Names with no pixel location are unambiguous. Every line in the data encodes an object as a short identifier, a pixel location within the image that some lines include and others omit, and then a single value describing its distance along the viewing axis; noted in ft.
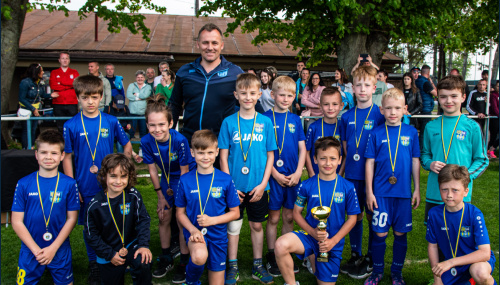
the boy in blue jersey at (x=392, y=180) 12.58
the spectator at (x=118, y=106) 32.20
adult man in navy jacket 13.32
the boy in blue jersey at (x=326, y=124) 13.88
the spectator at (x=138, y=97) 31.12
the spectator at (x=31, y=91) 28.71
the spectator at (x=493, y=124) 34.16
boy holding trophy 11.82
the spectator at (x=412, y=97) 32.60
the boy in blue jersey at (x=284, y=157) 13.80
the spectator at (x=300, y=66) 34.25
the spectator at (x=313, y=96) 29.43
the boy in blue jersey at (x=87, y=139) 13.26
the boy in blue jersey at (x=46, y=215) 11.60
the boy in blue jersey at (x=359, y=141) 13.57
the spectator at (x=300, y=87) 31.81
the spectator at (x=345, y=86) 25.00
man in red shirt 29.63
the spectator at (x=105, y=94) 29.15
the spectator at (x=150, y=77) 32.50
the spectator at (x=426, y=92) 33.69
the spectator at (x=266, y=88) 26.68
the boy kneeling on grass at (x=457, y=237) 10.72
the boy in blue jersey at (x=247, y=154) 12.82
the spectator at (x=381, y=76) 28.86
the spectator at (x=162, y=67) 30.14
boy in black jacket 11.39
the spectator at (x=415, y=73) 35.19
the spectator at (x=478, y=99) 34.45
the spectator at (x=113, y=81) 31.83
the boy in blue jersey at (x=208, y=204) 11.84
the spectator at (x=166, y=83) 29.53
